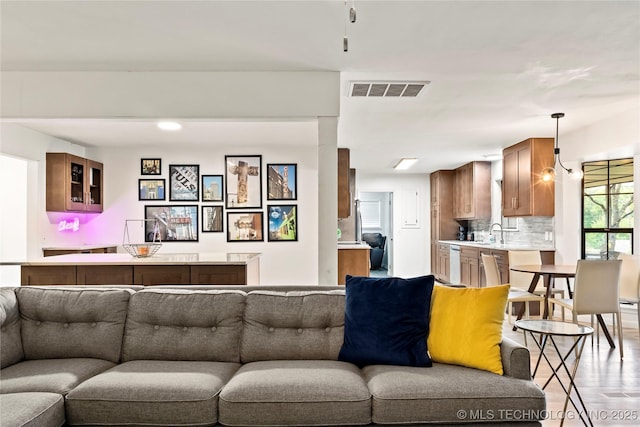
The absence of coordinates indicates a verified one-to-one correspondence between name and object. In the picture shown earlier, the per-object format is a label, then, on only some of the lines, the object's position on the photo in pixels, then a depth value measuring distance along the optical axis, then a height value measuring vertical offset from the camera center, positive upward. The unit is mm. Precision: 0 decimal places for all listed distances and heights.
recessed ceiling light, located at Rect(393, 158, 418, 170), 8273 +874
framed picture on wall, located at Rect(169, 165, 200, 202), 7062 +438
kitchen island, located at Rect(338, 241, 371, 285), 6559 -722
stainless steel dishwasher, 8391 -1001
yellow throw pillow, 2295 -605
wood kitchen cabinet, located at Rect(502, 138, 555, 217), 6191 +391
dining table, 4387 -622
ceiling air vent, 3873 +1046
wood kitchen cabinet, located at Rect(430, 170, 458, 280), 9766 -6
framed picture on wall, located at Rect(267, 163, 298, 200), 7004 +444
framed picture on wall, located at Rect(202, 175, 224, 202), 7051 +344
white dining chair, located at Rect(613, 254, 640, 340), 4586 -725
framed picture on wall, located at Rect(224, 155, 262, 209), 7023 +434
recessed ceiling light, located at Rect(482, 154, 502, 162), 7816 +910
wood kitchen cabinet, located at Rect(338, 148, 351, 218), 6703 +364
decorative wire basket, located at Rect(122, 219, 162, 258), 4512 -381
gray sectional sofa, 2061 -801
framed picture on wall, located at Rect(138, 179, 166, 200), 7086 +350
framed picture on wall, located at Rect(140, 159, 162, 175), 7102 +717
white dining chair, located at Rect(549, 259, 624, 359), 4098 -698
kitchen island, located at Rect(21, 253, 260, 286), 4176 -552
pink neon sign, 6406 -195
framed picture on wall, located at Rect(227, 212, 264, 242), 6997 -250
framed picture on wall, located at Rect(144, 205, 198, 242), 7051 -156
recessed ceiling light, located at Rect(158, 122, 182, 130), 5293 +1002
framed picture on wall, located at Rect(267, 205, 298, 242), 6996 -191
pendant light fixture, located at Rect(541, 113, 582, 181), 5030 +501
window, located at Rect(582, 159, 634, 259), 5699 +2
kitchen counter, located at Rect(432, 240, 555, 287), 6219 -824
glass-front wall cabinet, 5984 +377
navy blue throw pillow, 2400 -600
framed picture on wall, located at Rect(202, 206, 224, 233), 7031 -158
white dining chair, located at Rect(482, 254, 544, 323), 4949 -821
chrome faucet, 7620 -418
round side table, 2484 -666
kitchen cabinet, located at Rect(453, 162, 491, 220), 8430 +347
